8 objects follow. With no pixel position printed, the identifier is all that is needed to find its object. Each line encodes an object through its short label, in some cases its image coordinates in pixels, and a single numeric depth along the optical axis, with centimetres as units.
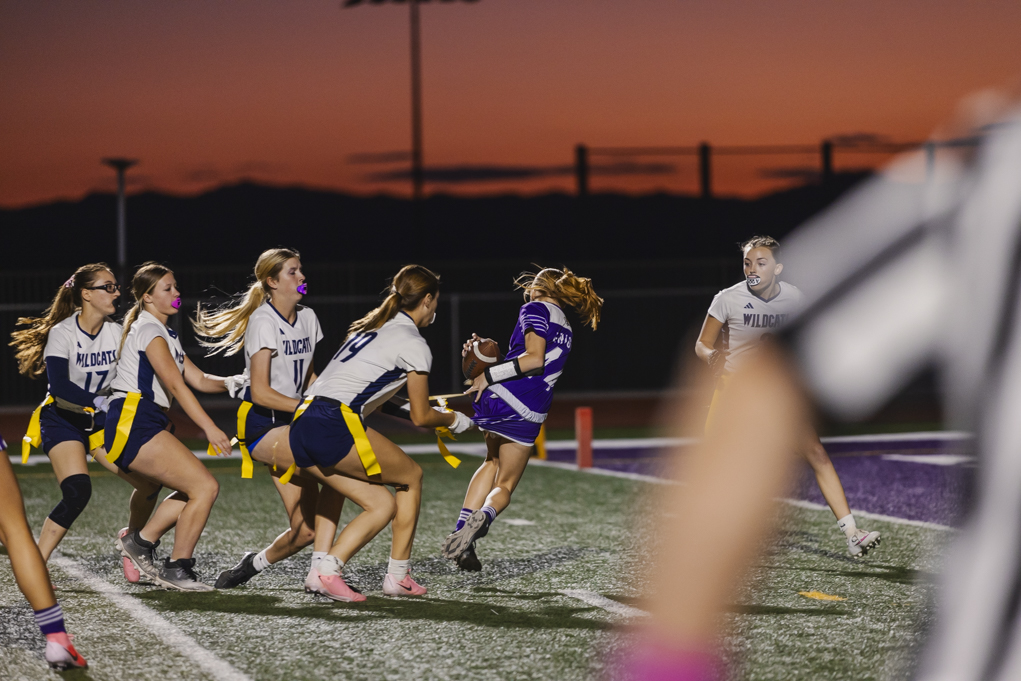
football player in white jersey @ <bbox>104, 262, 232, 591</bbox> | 1215
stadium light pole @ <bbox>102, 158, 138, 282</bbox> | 5303
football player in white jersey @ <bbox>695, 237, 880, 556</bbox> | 1283
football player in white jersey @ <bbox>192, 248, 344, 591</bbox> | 1201
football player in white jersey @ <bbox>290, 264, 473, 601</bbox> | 1148
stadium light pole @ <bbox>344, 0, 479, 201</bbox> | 6100
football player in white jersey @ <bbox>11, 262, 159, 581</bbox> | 1247
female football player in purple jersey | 1364
